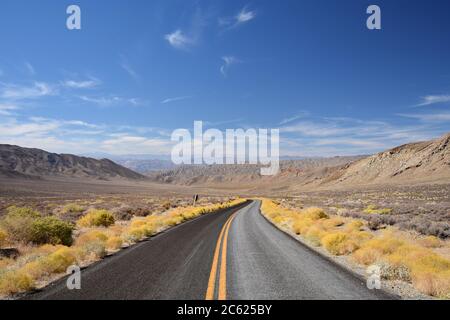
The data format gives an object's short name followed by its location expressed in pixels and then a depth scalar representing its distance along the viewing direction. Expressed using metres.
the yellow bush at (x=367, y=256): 10.26
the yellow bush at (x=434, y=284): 7.33
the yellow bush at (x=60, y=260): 9.27
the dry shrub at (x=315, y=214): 24.80
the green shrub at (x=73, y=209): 33.00
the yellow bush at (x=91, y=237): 14.33
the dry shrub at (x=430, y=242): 14.07
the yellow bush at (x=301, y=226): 17.80
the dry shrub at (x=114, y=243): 13.46
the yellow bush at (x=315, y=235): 14.49
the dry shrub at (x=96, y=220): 21.95
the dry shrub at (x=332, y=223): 20.78
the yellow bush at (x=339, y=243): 12.15
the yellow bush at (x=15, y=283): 7.38
